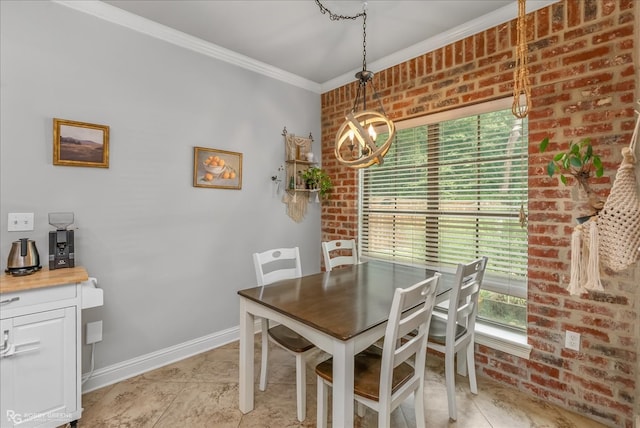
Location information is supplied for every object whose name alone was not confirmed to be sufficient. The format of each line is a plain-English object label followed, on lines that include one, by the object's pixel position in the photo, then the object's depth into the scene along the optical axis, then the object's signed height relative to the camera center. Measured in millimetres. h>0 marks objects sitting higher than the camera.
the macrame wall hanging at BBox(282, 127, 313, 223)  3238 +449
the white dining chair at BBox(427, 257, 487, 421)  1757 -767
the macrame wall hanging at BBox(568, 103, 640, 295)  1090 -81
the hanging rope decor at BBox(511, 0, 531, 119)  1503 +743
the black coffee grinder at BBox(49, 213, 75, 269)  1871 -209
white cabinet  1506 -767
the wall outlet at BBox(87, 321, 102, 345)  2072 -836
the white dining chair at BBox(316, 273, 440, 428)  1299 -790
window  2186 +121
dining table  1289 -498
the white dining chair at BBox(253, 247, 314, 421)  1807 -796
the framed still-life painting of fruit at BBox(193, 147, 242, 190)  2594 +380
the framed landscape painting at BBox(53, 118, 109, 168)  1961 +447
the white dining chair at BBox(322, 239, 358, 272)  2576 -390
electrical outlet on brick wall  1851 -780
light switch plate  1824 -74
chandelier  1653 +458
